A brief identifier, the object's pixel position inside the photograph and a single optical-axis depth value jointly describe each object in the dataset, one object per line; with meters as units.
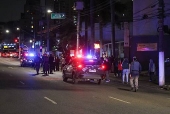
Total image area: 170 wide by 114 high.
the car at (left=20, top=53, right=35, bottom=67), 51.16
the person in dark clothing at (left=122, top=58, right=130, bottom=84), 24.63
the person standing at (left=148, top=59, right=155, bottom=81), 26.45
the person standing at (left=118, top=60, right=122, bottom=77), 29.09
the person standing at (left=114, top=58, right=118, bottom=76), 31.83
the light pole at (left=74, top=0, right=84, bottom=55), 40.47
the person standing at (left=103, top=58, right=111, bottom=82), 27.19
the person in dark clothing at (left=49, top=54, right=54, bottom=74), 33.91
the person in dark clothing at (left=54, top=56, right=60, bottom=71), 39.33
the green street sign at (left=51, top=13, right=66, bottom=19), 48.12
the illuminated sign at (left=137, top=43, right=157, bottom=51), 39.44
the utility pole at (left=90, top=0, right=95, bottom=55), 40.00
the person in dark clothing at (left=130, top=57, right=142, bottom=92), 20.02
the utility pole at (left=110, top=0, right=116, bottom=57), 36.25
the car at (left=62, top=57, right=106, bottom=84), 23.59
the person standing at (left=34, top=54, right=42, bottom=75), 32.81
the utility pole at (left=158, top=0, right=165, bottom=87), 23.62
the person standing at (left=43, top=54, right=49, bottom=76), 32.09
